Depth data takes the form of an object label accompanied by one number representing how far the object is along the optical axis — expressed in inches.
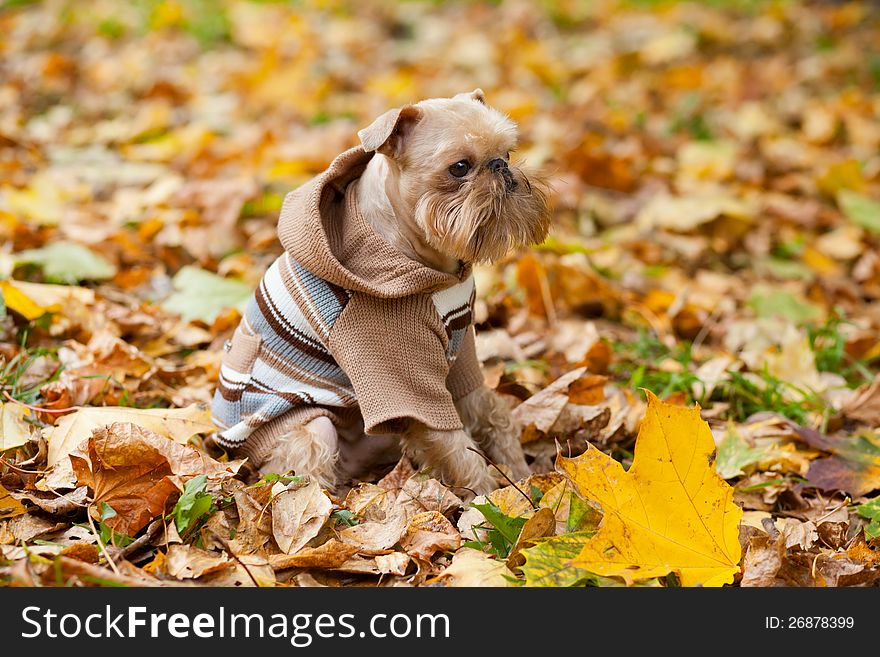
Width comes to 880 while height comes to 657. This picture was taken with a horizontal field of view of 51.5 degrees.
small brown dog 115.0
